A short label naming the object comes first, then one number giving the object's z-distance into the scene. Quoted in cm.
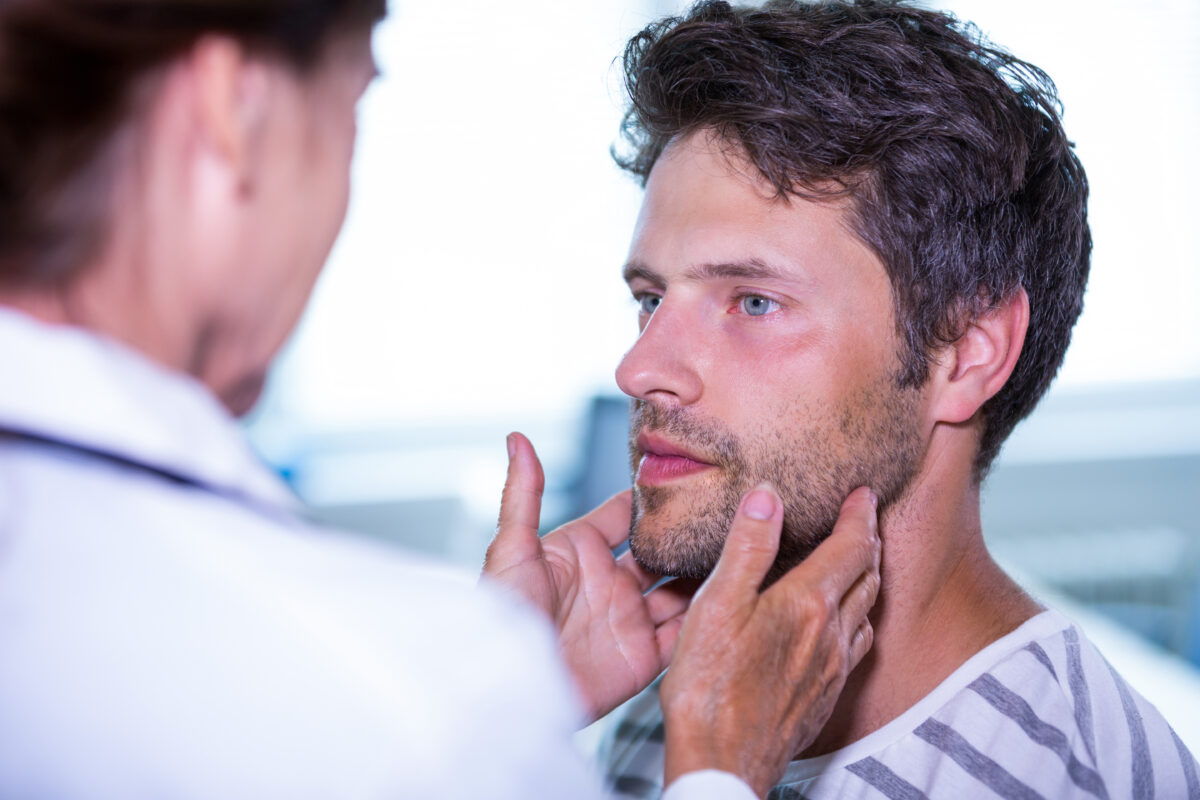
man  90
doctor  61
